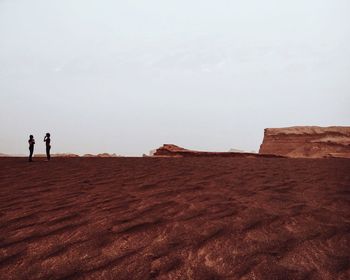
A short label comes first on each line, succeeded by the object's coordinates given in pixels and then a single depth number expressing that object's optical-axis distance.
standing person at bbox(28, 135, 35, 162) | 12.00
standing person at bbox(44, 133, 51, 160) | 12.55
